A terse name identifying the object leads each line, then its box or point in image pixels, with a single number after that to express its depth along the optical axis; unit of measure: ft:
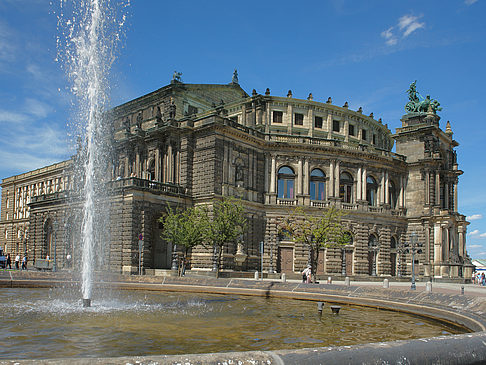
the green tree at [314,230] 133.90
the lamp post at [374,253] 184.16
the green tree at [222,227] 132.36
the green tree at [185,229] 130.31
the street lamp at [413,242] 106.52
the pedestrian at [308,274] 104.16
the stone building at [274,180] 154.51
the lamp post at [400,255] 188.75
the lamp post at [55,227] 163.22
